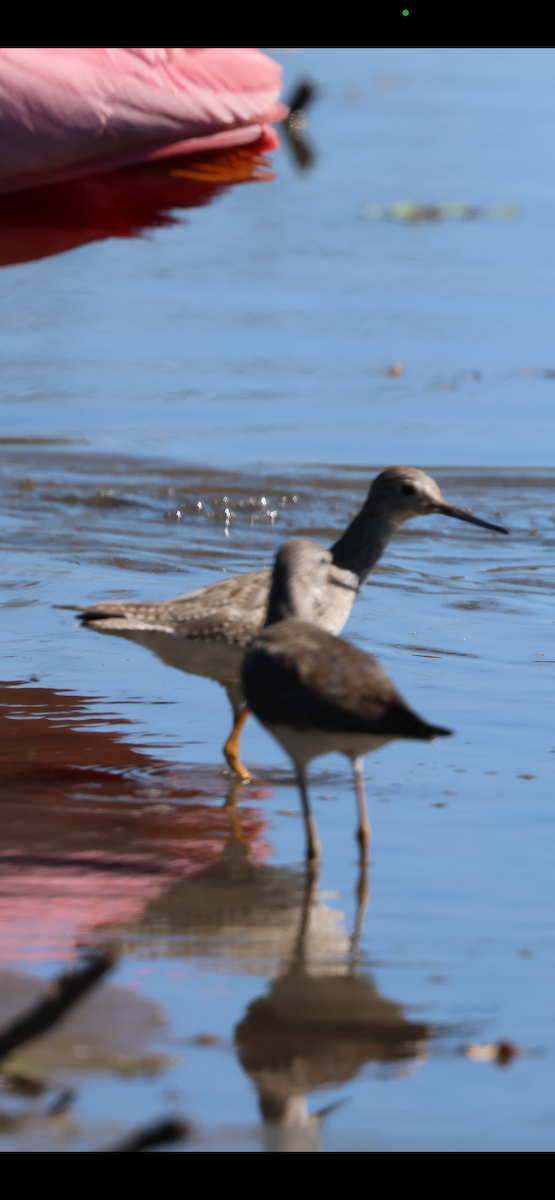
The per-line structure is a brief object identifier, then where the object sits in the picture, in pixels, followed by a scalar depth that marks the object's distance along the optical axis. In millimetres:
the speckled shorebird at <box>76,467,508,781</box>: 11047
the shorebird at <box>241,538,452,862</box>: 7941
